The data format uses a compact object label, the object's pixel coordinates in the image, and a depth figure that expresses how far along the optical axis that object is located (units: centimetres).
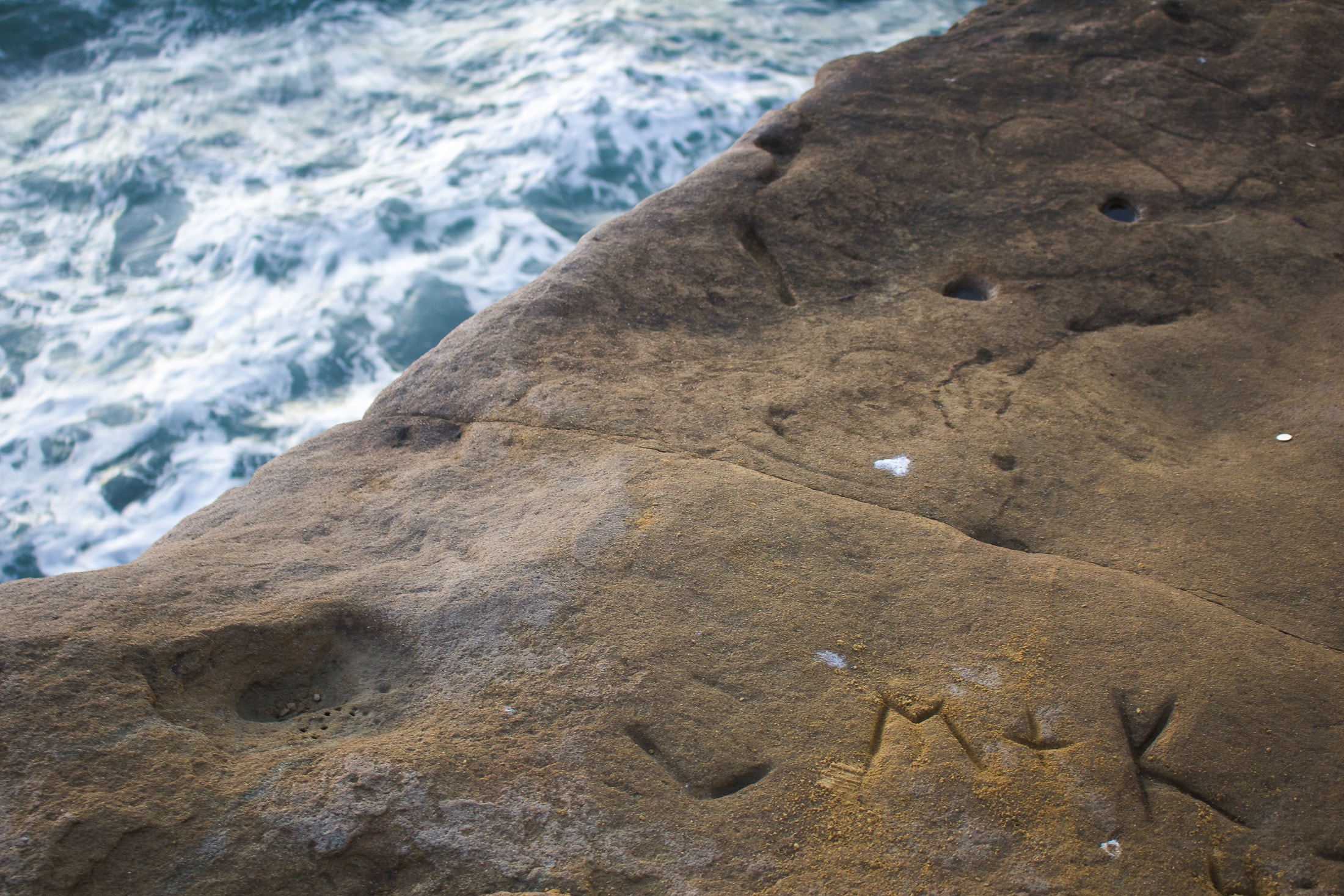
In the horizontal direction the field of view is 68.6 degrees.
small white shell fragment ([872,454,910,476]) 271
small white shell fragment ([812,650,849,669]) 219
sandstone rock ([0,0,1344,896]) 190
